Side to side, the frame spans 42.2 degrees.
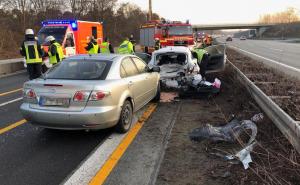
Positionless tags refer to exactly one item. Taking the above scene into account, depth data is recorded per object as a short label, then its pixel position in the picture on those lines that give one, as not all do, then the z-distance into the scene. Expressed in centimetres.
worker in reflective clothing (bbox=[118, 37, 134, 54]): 1742
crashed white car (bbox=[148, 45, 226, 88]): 1130
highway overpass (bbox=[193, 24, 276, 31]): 11922
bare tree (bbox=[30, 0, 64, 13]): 4998
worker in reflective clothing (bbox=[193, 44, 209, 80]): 1314
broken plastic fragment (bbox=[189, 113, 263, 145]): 615
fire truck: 2398
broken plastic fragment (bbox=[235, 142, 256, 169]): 498
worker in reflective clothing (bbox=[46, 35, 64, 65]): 1243
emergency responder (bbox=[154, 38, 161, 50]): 2209
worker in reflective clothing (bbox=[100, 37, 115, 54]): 1744
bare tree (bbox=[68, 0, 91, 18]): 5812
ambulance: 1872
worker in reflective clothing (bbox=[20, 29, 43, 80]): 1223
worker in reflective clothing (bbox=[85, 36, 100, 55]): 1574
